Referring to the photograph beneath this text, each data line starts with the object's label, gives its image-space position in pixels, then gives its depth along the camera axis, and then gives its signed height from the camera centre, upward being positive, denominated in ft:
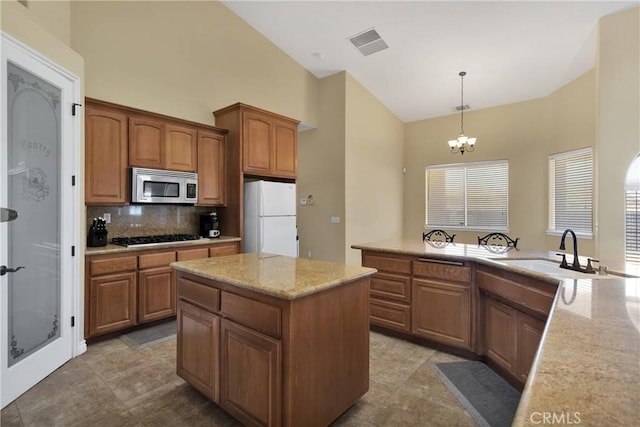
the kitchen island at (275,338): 5.19 -2.35
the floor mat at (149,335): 9.96 -4.17
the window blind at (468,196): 20.86 +1.19
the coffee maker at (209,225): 13.85 -0.59
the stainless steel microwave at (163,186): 11.36 +0.99
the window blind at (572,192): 16.70 +1.17
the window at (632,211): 10.36 +0.05
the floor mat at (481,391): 6.47 -4.19
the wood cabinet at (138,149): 10.42 +2.38
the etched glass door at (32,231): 7.06 -0.47
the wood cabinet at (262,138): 13.94 +3.50
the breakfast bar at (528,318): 2.06 -1.24
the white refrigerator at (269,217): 14.02 -0.24
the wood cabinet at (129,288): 9.68 -2.56
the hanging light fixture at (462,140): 16.39 +3.80
